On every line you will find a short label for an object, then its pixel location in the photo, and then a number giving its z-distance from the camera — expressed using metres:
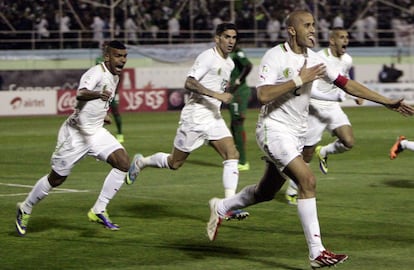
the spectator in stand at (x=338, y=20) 41.59
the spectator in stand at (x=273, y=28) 40.66
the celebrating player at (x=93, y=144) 11.38
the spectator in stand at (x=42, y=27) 38.25
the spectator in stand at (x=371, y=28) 41.97
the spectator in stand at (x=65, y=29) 38.25
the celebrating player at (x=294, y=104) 8.77
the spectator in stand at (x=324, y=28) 41.38
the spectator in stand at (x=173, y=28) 39.84
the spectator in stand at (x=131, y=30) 38.97
